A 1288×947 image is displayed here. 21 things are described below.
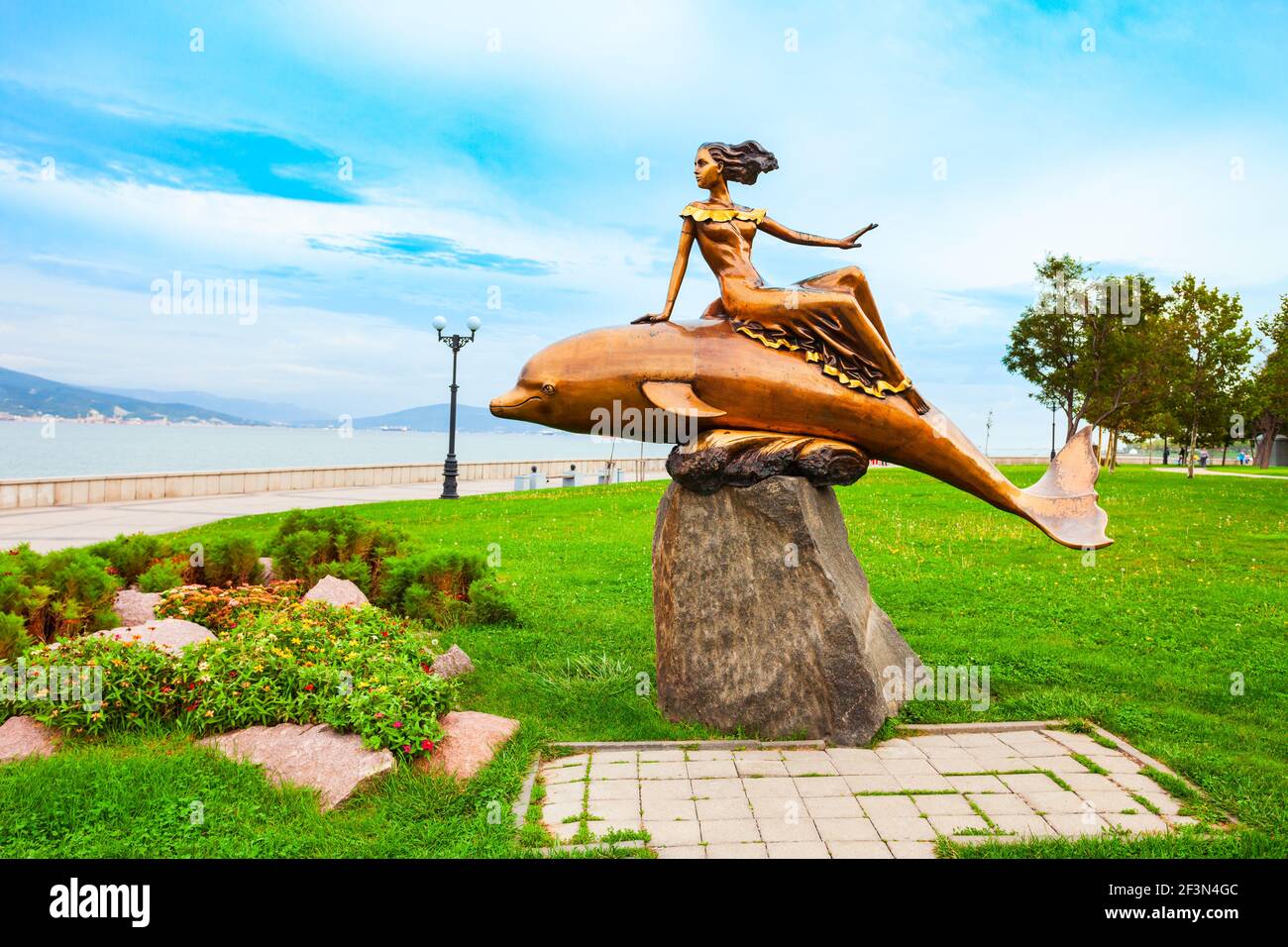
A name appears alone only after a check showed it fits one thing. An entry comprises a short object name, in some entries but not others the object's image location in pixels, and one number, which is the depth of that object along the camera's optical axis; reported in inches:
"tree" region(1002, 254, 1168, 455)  1154.0
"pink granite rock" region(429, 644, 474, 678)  316.8
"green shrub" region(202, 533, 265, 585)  409.1
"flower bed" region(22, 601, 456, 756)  225.7
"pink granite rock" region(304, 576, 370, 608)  372.5
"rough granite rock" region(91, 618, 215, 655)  274.7
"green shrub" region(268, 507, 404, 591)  428.1
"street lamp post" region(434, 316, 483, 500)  993.5
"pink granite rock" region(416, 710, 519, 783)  224.2
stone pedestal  256.4
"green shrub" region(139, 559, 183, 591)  369.7
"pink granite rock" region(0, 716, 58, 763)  227.0
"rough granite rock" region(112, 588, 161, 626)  345.1
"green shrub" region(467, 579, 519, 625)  405.1
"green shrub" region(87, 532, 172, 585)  390.9
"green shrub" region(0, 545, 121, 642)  306.5
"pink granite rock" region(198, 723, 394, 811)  209.0
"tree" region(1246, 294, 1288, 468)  1119.0
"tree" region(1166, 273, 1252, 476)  1272.1
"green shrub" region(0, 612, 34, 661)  281.0
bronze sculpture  263.0
